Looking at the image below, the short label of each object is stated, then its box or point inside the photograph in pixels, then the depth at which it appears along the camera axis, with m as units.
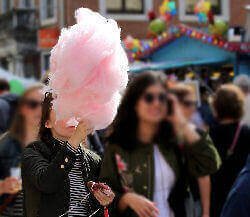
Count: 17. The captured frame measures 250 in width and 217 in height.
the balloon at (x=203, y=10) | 22.00
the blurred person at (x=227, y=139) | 7.51
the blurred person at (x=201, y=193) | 6.61
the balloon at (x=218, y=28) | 20.19
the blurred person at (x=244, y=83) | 12.44
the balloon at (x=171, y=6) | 24.45
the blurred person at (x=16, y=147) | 6.67
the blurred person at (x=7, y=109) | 9.29
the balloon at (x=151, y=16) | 25.06
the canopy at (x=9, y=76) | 17.12
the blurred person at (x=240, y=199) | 4.02
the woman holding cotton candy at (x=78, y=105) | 3.68
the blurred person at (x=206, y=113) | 11.53
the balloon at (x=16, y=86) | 15.57
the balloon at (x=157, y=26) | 23.91
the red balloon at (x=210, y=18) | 21.09
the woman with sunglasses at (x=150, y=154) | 5.90
